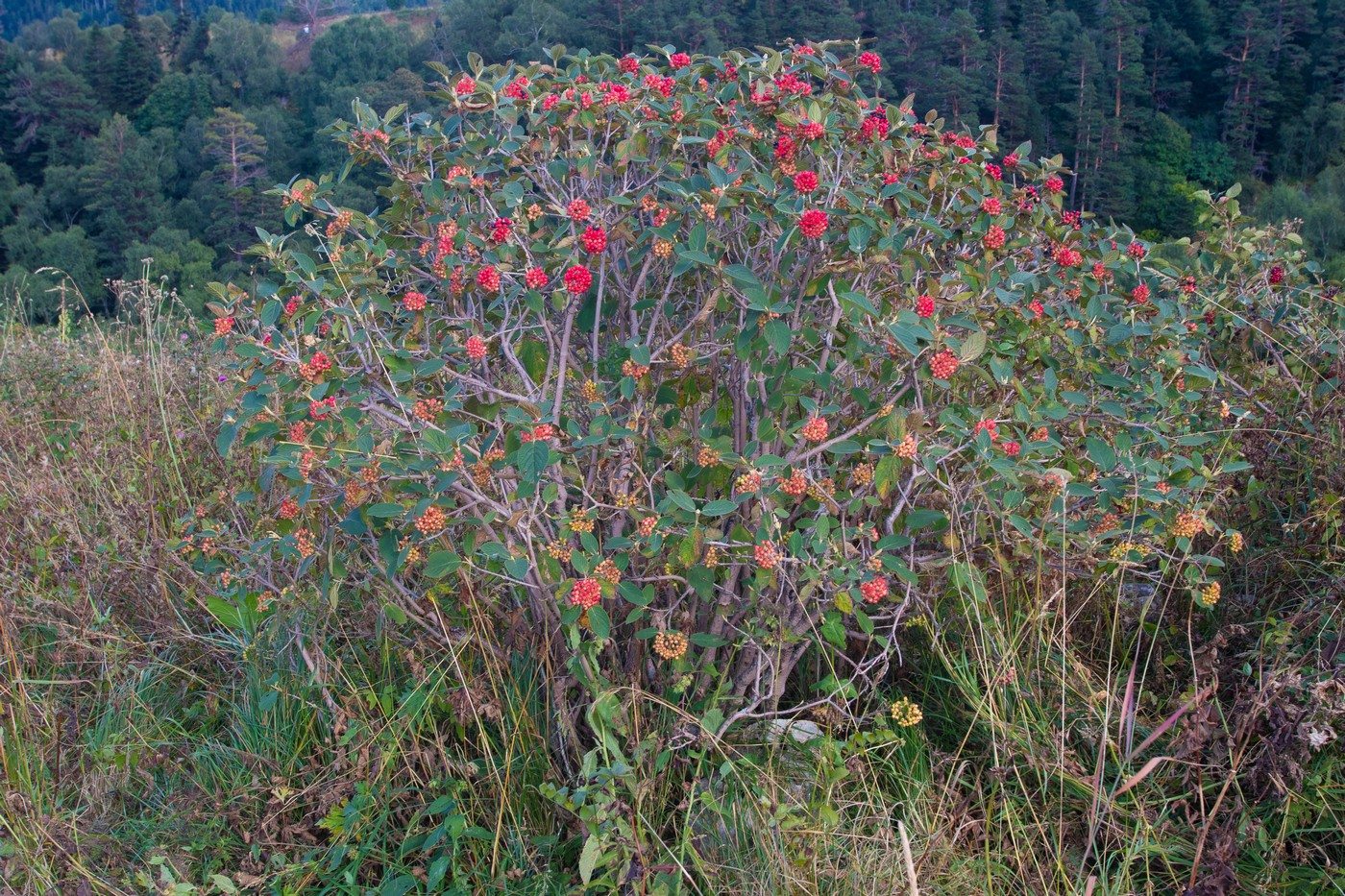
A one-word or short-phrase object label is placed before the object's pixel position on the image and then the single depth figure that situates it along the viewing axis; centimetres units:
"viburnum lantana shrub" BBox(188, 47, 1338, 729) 183
